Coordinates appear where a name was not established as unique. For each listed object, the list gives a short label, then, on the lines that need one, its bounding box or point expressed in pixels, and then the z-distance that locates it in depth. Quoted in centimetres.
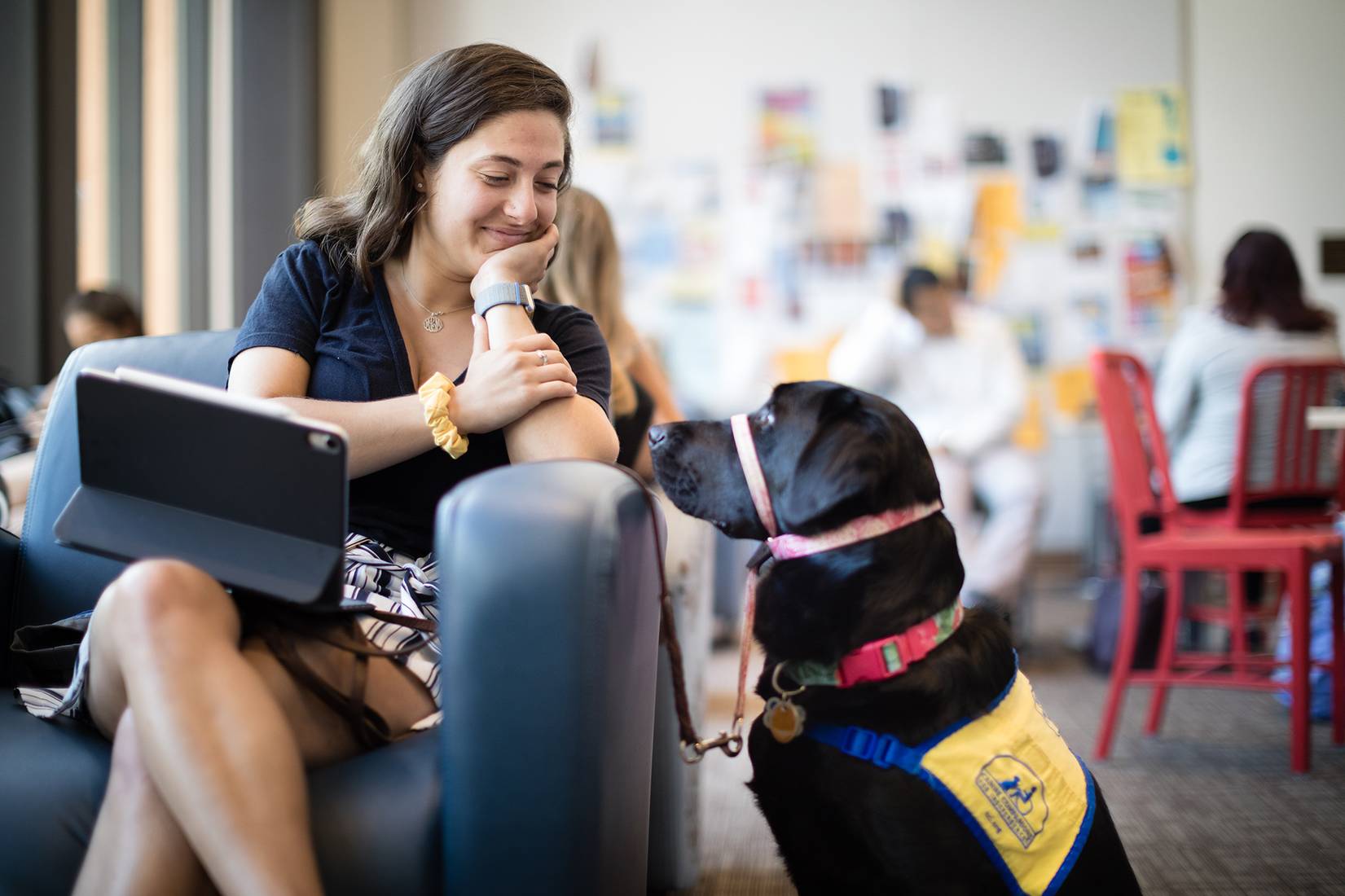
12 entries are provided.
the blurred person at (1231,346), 279
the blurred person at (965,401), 342
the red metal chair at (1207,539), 221
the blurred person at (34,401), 228
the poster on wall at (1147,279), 511
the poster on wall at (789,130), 515
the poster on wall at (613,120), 515
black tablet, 92
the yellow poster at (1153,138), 509
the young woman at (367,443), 85
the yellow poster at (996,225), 512
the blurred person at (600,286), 201
